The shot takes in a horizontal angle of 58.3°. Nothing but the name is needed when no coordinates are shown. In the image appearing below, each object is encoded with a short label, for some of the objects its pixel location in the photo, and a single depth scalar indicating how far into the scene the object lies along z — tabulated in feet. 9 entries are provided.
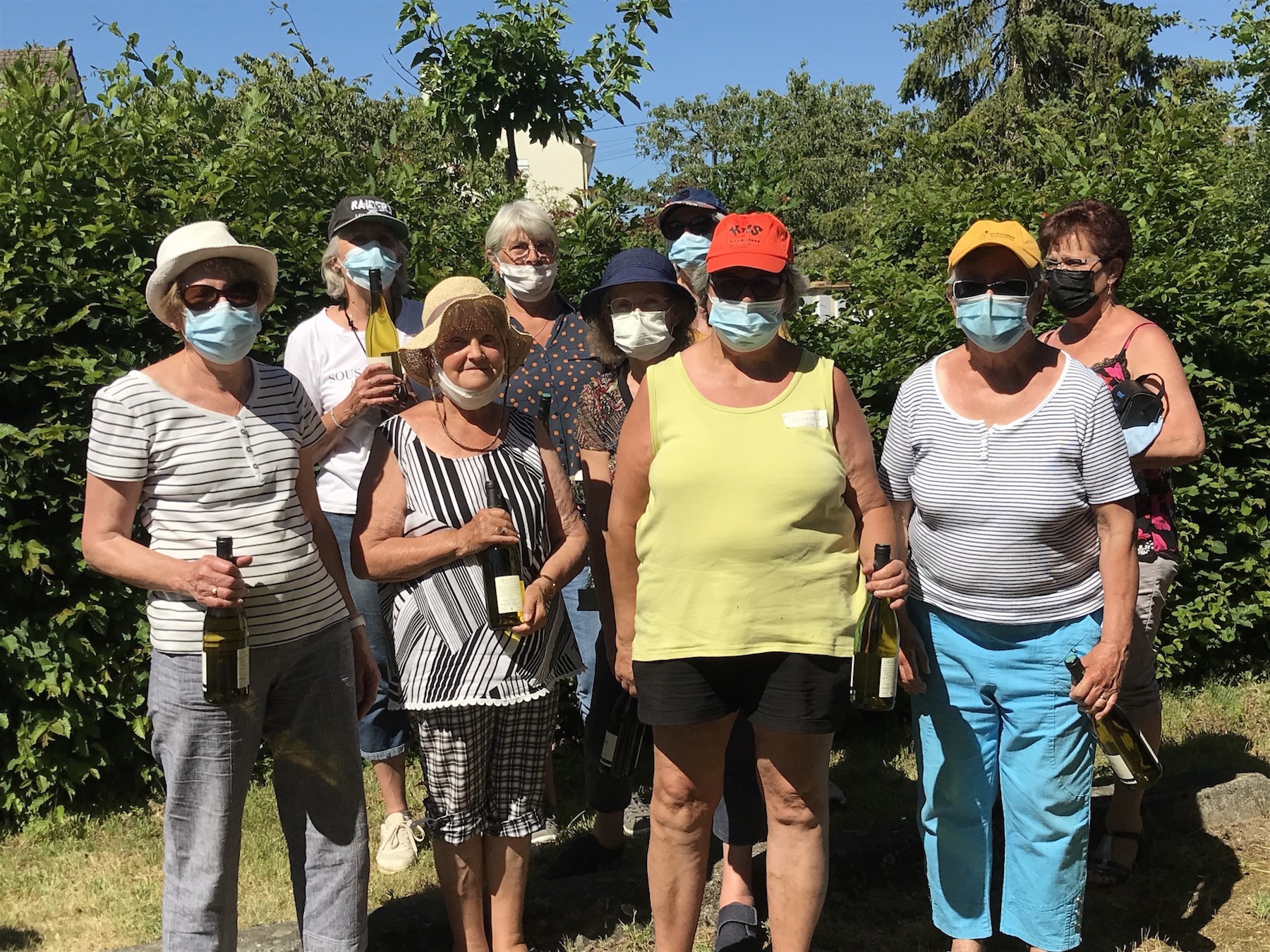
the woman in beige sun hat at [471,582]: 10.93
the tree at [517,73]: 22.63
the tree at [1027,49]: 88.79
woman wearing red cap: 10.02
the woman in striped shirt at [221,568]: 9.41
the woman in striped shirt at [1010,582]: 10.41
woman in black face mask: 12.22
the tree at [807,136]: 161.79
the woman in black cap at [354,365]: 13.26
